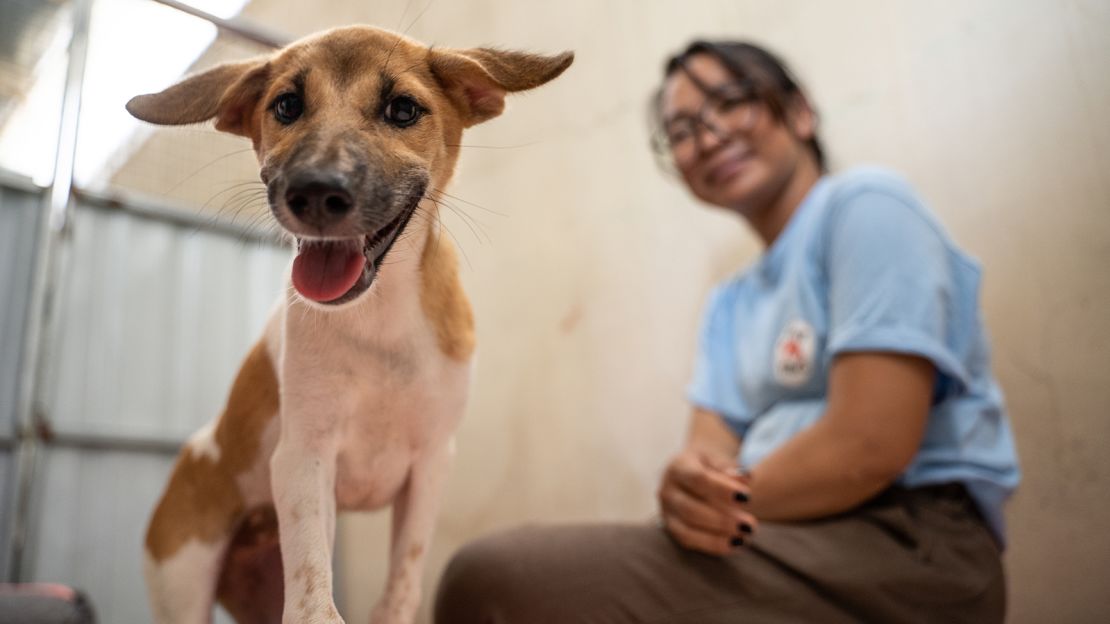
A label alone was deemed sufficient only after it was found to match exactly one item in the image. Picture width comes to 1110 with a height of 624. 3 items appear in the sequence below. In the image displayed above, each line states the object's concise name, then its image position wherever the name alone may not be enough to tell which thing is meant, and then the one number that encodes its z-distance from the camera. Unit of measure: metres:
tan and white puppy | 0.65
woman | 1.33
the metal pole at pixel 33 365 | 1.81
